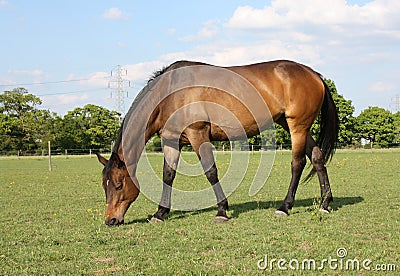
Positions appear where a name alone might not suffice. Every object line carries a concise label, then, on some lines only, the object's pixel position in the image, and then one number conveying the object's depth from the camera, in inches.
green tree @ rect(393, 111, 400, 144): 3105.3
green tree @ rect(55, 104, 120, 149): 2682.1
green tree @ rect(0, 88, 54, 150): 2618.1
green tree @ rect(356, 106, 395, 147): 3137.3
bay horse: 295.7
